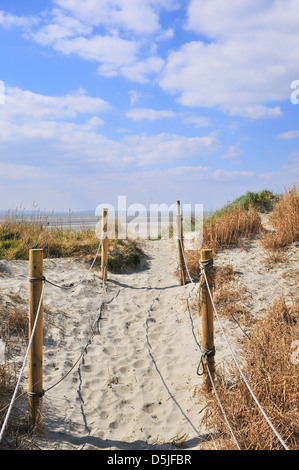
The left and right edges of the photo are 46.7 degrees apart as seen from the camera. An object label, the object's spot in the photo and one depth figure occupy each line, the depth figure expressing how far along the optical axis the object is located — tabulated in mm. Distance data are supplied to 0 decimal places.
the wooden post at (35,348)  3211
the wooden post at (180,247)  7680
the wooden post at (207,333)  3713
